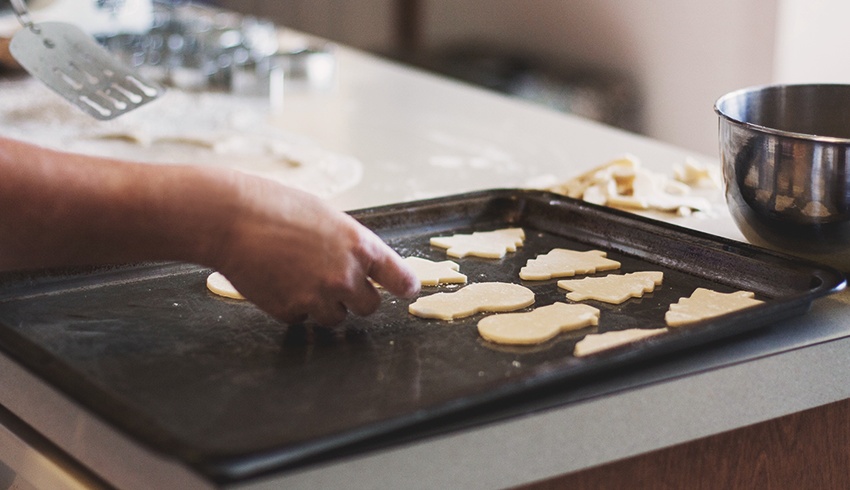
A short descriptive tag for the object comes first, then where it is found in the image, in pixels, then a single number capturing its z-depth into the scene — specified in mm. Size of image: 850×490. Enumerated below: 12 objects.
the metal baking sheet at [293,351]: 1266
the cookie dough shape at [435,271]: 1505
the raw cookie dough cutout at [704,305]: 1422
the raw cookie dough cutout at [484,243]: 1570
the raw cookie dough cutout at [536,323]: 1391
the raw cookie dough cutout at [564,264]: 1518
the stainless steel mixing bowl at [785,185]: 1467
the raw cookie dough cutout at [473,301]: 1435
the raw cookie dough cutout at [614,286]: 1469
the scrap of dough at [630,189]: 1713
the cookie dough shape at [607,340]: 1372
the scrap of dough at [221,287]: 1461
